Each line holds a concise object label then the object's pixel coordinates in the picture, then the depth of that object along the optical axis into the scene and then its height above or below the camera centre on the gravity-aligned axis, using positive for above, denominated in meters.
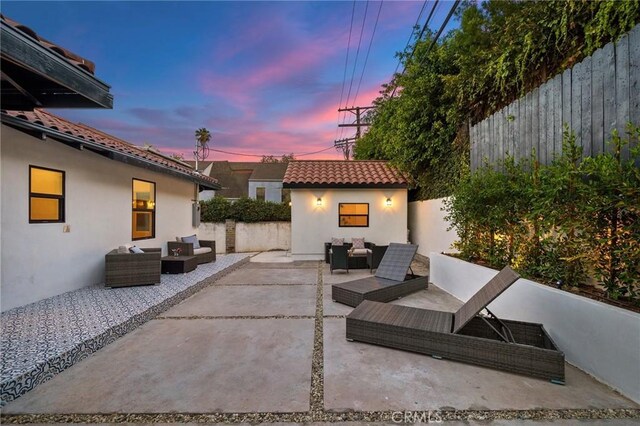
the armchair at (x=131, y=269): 6.13 -1.19
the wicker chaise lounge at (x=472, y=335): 2.92 -1.37
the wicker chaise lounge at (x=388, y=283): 5.35 -1.37
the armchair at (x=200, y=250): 8.95 -1.17
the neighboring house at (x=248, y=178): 27.77 +3.50
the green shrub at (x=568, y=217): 2.86 -0.02
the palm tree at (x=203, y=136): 42.36 +11.24
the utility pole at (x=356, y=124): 20.76 +6.58
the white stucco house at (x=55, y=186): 2.97 +0.53
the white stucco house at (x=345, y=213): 11.41 +0.05
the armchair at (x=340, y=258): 8.60 -1.28
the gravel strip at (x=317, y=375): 2.46 -1.66
